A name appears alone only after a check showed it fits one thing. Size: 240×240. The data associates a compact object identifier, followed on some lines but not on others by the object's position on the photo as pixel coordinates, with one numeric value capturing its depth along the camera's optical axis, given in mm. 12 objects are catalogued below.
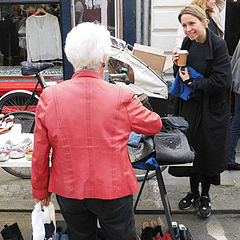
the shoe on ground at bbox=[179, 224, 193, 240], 3167
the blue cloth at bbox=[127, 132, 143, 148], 2699
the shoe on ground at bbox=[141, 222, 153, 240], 3160
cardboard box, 4941
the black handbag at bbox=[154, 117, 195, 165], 2668
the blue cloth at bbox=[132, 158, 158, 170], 2695
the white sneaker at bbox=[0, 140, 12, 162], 2900
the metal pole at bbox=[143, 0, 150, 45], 6289
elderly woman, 2107
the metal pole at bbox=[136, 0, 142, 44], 6297
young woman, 3324
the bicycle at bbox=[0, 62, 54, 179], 4727
